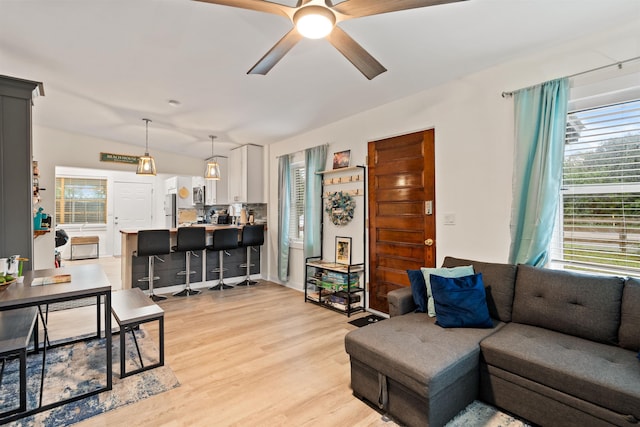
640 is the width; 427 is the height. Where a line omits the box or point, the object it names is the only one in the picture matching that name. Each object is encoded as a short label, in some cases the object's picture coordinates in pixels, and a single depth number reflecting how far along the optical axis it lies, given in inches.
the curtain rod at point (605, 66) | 82.6
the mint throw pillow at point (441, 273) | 98.3
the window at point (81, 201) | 319.6
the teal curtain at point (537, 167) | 92.7
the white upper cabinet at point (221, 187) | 254.1
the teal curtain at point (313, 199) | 179.8
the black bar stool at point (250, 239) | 207.3
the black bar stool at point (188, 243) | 181.5
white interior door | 338.0
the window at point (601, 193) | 86.0
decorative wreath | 162.1
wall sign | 232.7
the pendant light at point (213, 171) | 204.8
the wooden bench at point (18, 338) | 72.4
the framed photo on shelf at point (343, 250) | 162.9
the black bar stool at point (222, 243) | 193.8
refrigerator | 300.3
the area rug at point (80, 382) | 78.4
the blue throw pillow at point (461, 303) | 88.5
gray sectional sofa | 63.1
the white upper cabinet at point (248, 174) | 226.1
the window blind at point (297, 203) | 206.2
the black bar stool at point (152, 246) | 167.8
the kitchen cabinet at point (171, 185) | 299.3
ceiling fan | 58.1
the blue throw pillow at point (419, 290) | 101.5
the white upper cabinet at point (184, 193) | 297.9
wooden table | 73.9
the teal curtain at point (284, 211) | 206.7
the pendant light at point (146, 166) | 172.2
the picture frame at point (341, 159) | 163.9
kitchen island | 177.9
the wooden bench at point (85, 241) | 312.5
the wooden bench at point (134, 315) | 94.0
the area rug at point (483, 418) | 73.9
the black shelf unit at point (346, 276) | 152.9
